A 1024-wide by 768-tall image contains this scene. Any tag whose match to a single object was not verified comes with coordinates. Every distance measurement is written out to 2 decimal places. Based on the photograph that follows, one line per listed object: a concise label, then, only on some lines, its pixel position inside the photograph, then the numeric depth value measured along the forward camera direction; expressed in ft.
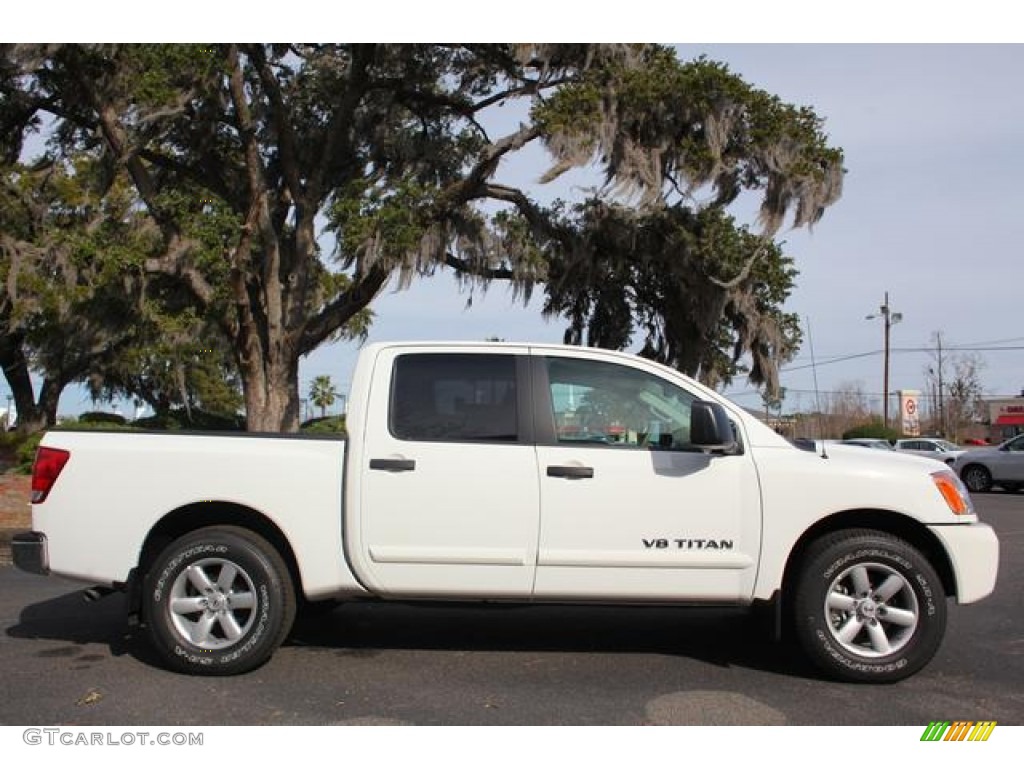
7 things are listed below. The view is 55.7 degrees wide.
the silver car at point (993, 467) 69.41
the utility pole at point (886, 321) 148.46
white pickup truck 17.12
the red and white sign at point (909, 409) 132.67
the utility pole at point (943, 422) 200.70
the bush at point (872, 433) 136.46
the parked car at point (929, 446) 95.66
